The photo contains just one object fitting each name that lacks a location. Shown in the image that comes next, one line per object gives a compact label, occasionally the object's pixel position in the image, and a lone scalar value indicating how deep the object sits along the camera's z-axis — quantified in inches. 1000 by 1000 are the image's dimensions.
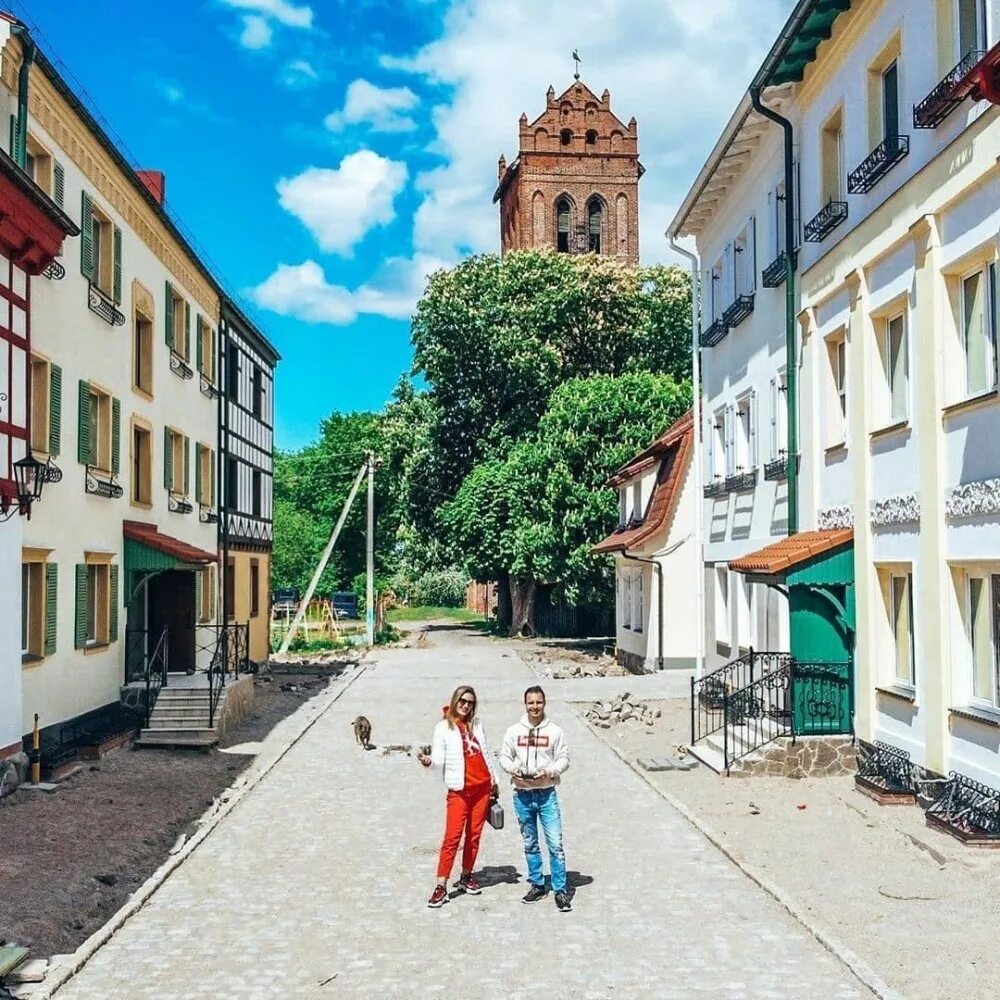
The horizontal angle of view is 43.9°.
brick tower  2699.3
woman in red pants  353.7
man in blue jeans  348.2
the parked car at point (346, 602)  2662.4
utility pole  1707.7
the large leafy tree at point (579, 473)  1560.0
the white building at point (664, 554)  1143.0
